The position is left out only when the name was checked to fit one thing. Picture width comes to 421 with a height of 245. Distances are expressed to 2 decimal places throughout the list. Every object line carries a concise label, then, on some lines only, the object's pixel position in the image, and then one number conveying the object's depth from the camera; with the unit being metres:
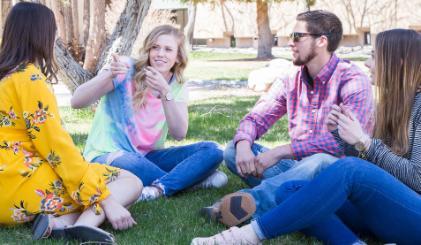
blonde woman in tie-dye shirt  4.04
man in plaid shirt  3.71
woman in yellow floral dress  3.13
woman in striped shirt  2.71
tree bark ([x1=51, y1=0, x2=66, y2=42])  12.81
